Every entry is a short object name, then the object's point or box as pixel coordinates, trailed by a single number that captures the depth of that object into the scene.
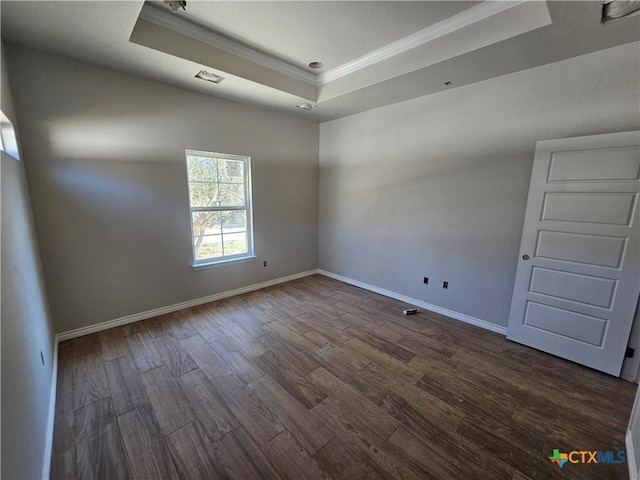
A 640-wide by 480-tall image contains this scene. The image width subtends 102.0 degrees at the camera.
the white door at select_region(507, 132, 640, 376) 2.10
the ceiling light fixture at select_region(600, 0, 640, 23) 1.65
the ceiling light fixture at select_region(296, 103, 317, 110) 3.57
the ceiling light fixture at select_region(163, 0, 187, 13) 1.87
